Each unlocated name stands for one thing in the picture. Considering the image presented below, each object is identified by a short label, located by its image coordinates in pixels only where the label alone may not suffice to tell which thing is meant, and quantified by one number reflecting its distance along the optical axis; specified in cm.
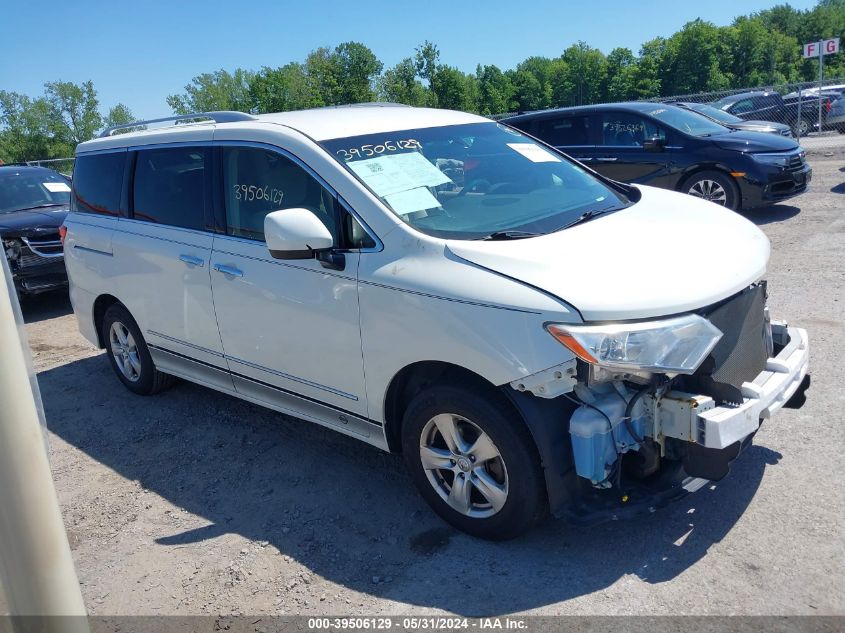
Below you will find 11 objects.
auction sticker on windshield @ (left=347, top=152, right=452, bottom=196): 370
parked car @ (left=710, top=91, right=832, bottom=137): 2080
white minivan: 296
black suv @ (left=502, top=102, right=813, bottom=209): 955
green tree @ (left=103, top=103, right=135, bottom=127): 6378
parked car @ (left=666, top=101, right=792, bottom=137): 1109
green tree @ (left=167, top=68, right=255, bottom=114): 7512
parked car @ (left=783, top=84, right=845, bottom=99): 2236
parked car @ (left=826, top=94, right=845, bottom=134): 2025
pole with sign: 2264
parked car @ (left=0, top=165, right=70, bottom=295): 874
